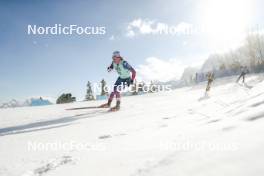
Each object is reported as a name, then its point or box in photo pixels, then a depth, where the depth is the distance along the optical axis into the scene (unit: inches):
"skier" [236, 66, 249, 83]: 850.5
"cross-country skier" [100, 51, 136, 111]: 392.2
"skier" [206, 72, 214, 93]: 654.5
